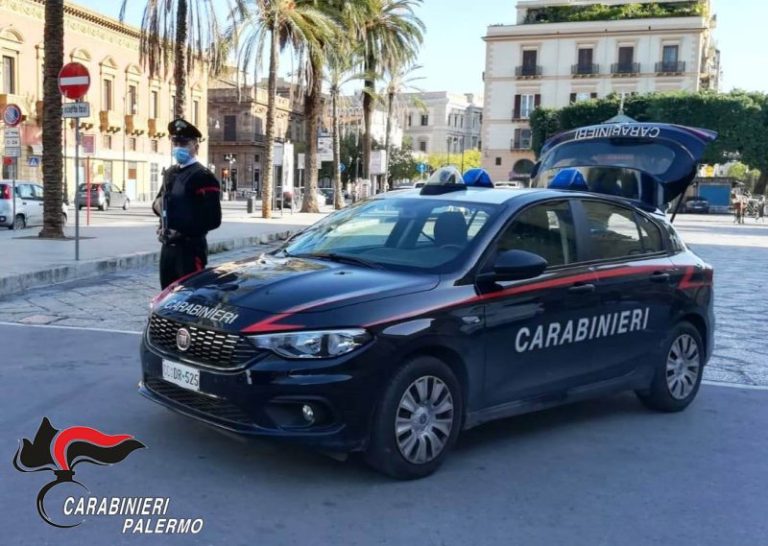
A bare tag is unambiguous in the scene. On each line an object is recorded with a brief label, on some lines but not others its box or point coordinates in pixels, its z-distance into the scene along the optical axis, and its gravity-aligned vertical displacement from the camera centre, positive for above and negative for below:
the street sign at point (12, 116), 18.61 +1.45
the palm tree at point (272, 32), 27.28 +5.35
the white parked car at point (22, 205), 21.00 -0.67
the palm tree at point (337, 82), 32.72 +4.85
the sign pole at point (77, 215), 12.76 -0.54
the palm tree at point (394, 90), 46.81 +5.95
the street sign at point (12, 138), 20.55 +1.05
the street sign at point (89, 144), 25.05 +1.17
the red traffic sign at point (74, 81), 13.01 +1.59
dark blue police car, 3.98 -0.71
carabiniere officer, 6.53 -0.17
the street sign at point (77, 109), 12.55 +1.12
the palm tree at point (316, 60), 29.00 +4.67
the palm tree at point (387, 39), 36.62 +6.87
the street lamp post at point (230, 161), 75.72 +2.47
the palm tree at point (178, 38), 21.97 +4.04
